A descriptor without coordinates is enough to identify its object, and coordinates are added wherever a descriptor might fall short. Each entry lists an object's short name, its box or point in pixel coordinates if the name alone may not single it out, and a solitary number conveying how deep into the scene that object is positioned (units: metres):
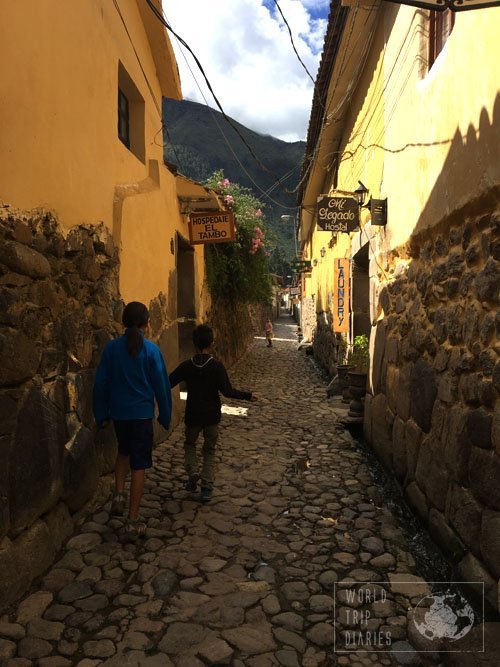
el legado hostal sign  6.77
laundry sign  8.30
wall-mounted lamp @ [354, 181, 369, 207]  6.37
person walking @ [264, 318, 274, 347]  18.89
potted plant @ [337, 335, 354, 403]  7.07
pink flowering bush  10.27
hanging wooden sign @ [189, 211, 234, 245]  7.04
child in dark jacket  3.79
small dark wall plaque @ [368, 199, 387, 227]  5.24
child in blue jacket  3.16
